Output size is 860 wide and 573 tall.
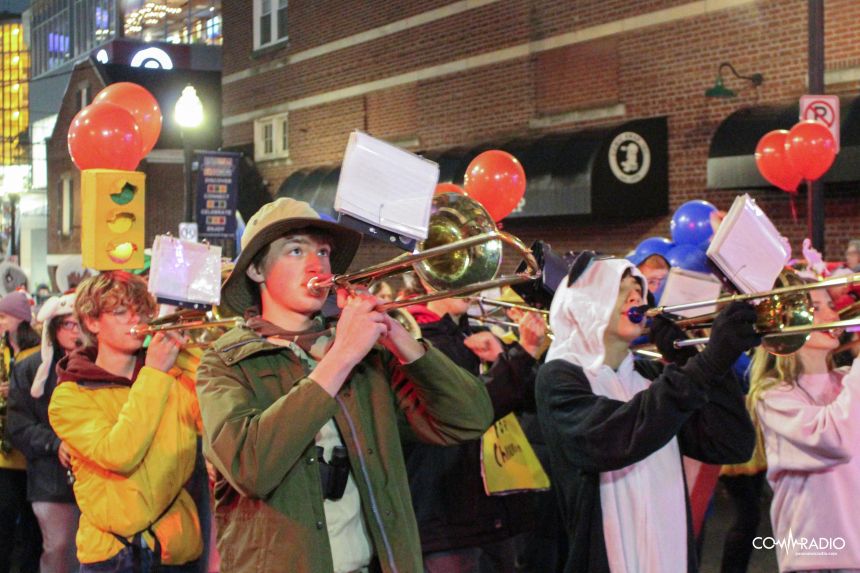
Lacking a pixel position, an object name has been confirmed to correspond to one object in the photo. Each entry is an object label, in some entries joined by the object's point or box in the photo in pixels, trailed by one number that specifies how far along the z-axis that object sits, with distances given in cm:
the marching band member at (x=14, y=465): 702
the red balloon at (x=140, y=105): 780
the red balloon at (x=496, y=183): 923
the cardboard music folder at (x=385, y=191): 310
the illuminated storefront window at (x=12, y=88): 6738
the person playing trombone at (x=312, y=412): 302
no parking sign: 1061
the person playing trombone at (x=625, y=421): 367
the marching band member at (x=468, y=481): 512
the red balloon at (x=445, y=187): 490
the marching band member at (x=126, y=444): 454
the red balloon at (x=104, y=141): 676
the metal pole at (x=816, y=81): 1062
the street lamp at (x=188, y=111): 1756
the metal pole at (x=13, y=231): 4000
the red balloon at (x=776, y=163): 1098
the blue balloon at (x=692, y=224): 965
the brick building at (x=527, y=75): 1370
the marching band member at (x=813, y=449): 438
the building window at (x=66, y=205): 4294
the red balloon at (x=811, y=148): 1039
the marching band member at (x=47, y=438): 607
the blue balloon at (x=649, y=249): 831
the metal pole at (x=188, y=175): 1852
